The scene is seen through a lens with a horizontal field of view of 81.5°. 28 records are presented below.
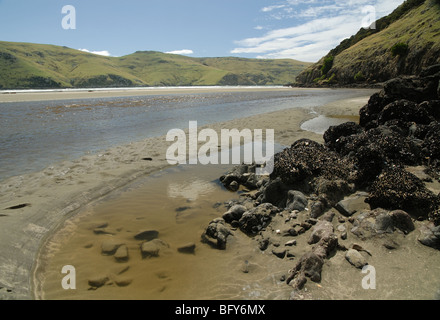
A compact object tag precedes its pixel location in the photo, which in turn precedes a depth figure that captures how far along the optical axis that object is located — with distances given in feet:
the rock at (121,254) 16.03
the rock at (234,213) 20.10
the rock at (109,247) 16.80
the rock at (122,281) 13.85
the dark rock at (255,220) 18.65
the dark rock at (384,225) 15.30
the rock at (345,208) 17.99
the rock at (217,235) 17.22
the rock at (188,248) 16.89
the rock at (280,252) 15.48
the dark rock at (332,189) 19.79
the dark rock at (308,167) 22.56
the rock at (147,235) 18.38
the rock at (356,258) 13.46
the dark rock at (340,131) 34.71
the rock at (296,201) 19.57
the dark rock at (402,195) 16.35
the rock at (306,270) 12.71
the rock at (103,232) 19.15
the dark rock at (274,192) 22.08
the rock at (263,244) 16.51
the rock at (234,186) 27.12
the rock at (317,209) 18.45
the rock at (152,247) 16.43
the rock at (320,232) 15.66
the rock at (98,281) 13.91
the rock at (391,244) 14.37
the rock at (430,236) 13.94
